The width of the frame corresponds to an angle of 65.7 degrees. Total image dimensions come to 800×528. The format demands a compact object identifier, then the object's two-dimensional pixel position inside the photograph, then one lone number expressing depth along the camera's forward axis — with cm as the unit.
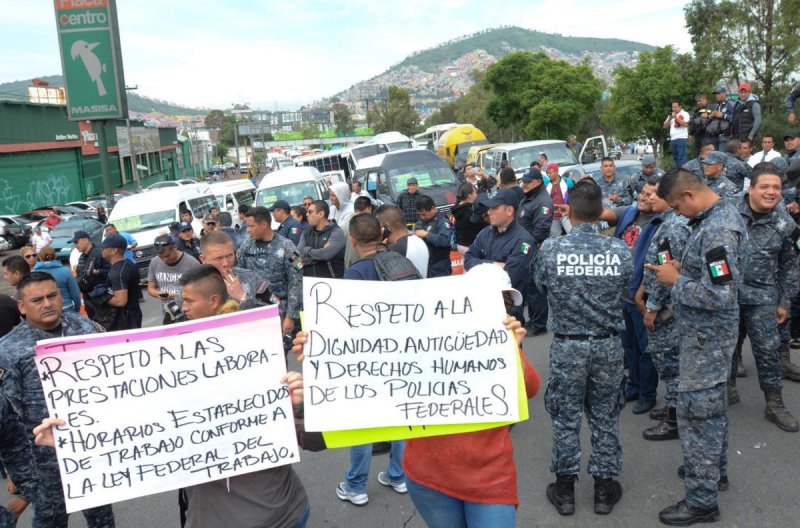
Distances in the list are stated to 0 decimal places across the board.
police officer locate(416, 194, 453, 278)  752
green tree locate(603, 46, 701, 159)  2330
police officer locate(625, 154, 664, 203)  861
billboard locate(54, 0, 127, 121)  2211
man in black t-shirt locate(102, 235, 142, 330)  671
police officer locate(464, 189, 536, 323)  505
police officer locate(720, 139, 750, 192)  734
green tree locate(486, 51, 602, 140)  3759
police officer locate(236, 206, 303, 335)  598
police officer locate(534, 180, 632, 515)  375
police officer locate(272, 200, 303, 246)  817
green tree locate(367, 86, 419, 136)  8556
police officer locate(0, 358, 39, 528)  320
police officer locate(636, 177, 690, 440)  443
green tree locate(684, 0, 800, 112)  1689
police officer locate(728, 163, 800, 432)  479
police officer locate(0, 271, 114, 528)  348
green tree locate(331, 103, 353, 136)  11631
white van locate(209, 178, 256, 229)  2022
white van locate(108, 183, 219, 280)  1577
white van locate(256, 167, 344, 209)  1736
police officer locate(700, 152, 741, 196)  570
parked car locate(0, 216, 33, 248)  2717
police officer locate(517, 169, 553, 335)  769
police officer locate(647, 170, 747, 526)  352
